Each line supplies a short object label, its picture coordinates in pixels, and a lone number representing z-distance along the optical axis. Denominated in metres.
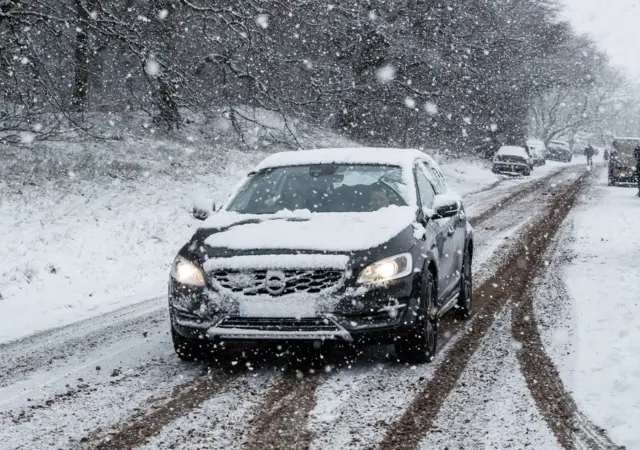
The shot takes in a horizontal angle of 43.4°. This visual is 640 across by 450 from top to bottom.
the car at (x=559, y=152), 72.62
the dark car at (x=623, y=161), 33.91
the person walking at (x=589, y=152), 62.31
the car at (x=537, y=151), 56.25
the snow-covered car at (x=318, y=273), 5.66
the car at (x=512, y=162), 42.31
